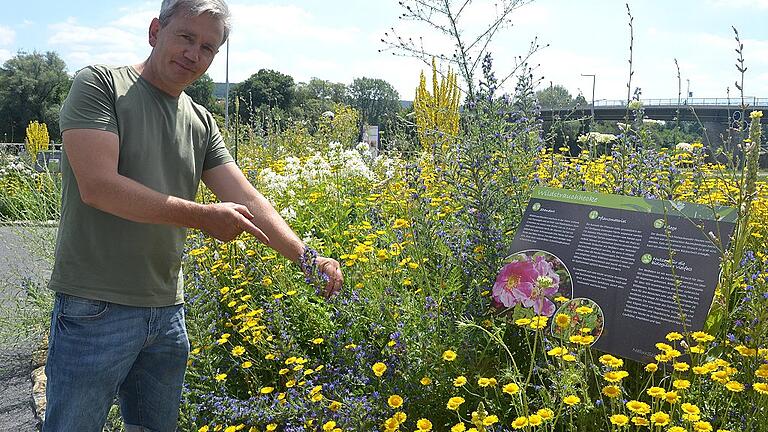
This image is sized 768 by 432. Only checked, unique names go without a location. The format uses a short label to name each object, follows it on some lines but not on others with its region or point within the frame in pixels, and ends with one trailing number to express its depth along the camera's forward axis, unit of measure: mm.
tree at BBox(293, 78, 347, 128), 67938
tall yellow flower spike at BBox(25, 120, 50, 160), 15459
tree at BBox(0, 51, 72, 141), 50531
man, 1970
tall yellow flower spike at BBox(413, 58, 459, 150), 7155
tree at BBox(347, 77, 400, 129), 72250
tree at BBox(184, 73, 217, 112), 58281
